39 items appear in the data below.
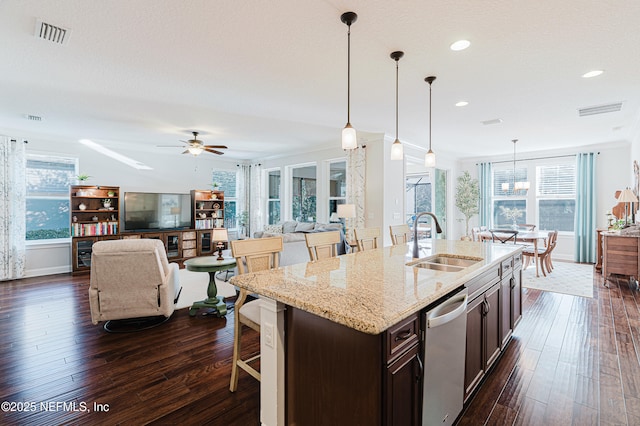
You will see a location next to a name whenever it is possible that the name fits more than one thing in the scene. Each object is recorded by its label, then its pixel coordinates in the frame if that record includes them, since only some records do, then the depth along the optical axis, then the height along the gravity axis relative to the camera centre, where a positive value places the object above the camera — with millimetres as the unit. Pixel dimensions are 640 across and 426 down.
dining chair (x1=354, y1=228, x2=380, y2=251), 3273 -300
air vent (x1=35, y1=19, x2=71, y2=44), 2232 +1362
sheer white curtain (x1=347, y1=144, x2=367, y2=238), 6039 +612
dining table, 5368 -450
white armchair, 2986 -731
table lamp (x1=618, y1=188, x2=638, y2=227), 4848 +252
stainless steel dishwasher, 1453 -786
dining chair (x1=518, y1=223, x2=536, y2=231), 6953 -343
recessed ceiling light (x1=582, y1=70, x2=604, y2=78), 2969 +1397
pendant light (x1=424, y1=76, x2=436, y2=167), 3277 +578
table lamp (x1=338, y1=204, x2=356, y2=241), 5582 +0
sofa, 4259 -464
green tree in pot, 8016 +394
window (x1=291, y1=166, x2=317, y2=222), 7453 +439
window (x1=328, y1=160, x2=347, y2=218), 6809 +619
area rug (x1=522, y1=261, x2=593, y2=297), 4629 -1168
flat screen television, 6848 -27
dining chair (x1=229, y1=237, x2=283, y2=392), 2098 -415
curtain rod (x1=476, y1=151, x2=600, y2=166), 7045 +1335
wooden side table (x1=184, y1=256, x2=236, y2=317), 3590 -848
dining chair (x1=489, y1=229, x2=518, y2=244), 5398 -444
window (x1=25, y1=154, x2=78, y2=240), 5926 +280
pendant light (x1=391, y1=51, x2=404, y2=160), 2938 +588
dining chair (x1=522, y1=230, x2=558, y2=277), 5297 -731
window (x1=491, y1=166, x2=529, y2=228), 7762 +337
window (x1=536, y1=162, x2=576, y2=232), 7156 +402
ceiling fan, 5398 +1152
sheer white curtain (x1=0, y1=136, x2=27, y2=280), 5320 +20
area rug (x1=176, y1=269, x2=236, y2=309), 4160 -1212
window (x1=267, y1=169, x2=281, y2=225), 8375 +387
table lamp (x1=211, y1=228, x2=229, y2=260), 4047 -351
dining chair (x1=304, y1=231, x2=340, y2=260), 2678 -306
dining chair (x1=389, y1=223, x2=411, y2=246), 3676 -279
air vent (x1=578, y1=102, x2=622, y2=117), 3963 +1414
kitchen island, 1210 -572
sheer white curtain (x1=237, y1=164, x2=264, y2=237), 8648 +457
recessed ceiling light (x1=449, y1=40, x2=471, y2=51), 2443 +1381
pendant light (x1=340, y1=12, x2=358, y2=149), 2359 +587
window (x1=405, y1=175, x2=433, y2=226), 8461 +489
